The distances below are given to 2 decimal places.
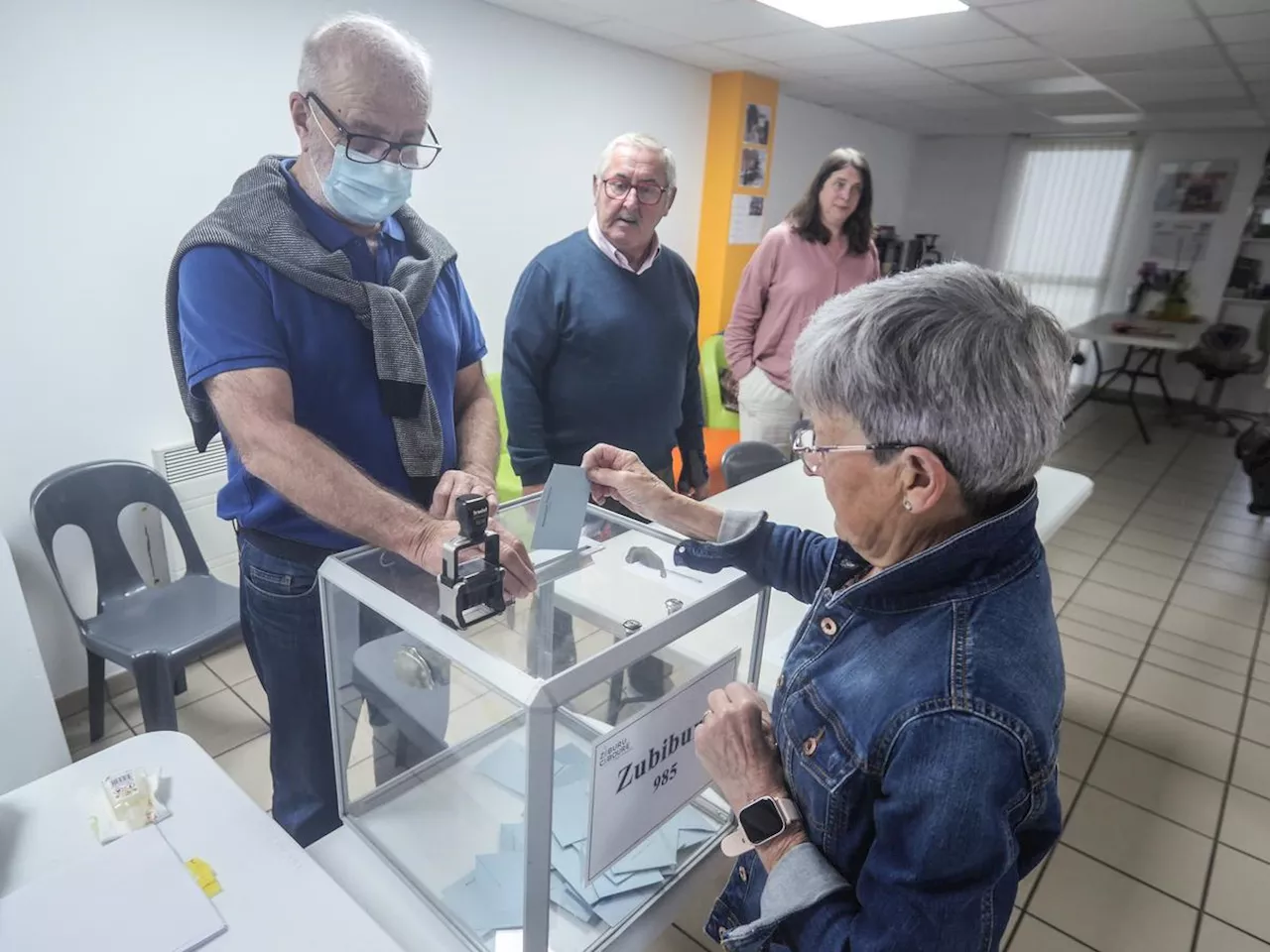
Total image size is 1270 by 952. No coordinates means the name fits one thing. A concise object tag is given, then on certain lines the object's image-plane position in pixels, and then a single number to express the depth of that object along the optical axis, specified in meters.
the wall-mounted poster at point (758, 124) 4.99
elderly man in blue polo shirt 1.09
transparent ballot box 0.76
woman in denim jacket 0.66
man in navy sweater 1.97
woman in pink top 3.01
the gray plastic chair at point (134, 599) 2.18
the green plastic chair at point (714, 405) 4.57
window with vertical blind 7.44
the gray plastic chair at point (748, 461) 2.65
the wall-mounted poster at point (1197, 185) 6.84
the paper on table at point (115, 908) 0.77
